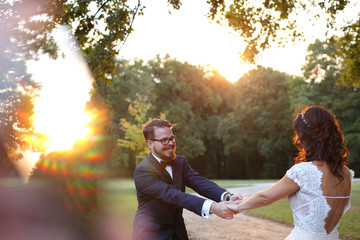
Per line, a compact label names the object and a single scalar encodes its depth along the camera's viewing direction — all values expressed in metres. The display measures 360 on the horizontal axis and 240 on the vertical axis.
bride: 3.24
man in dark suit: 3.88
